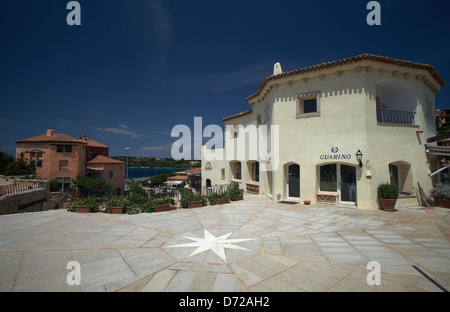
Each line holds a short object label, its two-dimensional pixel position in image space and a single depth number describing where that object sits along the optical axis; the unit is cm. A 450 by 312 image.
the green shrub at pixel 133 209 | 965
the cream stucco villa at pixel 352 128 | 1048
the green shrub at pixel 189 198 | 1084
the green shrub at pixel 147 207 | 994
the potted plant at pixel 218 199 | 1168
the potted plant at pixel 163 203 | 1012
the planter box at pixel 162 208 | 1009
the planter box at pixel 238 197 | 1283
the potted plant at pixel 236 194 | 1279
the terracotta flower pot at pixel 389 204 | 977
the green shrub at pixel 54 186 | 2895
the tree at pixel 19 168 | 2558
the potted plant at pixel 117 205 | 970
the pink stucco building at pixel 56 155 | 3127
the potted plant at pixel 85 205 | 980
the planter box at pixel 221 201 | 1183
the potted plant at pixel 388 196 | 980
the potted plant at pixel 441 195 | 1044
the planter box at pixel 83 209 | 977
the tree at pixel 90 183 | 3022
